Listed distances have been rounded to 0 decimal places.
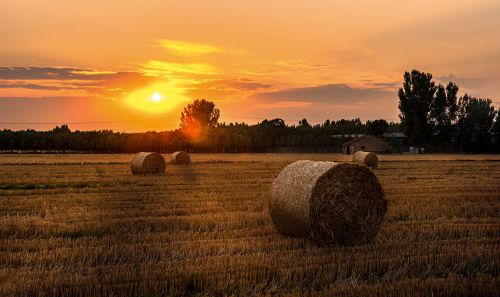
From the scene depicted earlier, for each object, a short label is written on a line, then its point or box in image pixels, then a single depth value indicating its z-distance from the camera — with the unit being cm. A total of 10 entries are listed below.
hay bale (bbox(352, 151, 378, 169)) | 3916
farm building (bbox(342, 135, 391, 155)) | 8719
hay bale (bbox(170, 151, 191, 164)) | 4291
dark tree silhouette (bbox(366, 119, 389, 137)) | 11388
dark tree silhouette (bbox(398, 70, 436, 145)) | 8188
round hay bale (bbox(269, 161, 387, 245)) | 1062
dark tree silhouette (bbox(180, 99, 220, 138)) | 13775
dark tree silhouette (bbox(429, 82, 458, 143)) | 8400
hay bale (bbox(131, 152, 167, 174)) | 2917
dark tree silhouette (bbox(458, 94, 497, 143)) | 8638
